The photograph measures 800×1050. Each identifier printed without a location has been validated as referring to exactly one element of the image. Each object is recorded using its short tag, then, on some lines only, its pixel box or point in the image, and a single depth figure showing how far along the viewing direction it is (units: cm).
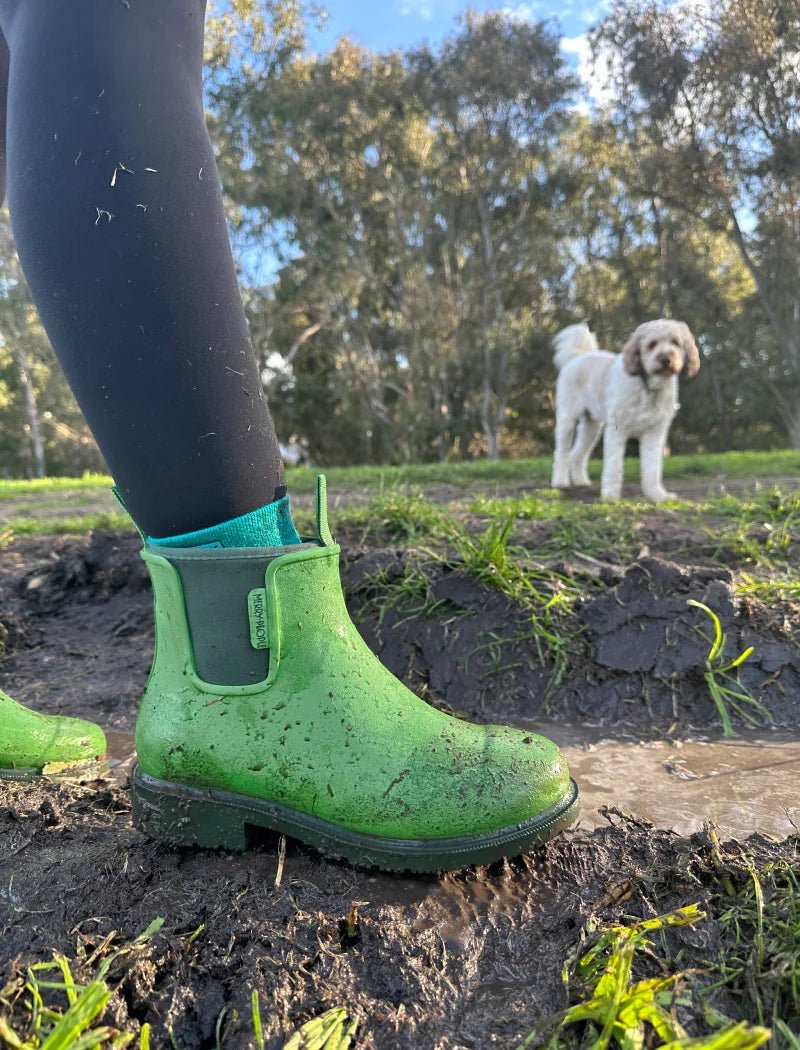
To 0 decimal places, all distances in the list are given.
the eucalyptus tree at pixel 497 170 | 1487
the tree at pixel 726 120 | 1167
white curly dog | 423
